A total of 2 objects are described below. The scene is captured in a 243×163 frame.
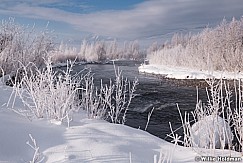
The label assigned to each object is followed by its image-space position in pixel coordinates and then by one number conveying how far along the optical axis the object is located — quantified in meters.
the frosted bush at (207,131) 4.53
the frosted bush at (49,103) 5.55
